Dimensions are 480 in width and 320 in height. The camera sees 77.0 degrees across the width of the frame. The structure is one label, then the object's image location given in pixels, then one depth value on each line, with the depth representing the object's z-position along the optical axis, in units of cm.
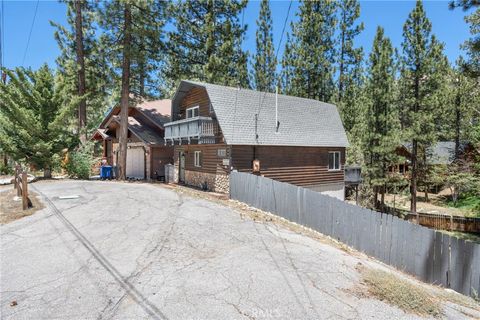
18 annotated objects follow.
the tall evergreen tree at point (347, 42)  3400
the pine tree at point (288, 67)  3375
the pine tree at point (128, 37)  1947
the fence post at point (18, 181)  1397
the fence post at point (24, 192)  1125
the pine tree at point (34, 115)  1864
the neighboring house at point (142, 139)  2370
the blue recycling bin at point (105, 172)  2277
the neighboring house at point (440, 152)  2612
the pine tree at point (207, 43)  2606
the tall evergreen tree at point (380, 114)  2278
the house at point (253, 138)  1742
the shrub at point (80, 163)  2195
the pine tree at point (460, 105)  3076
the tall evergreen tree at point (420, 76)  2261
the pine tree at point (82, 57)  2253
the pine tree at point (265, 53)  3416
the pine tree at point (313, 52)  3250
